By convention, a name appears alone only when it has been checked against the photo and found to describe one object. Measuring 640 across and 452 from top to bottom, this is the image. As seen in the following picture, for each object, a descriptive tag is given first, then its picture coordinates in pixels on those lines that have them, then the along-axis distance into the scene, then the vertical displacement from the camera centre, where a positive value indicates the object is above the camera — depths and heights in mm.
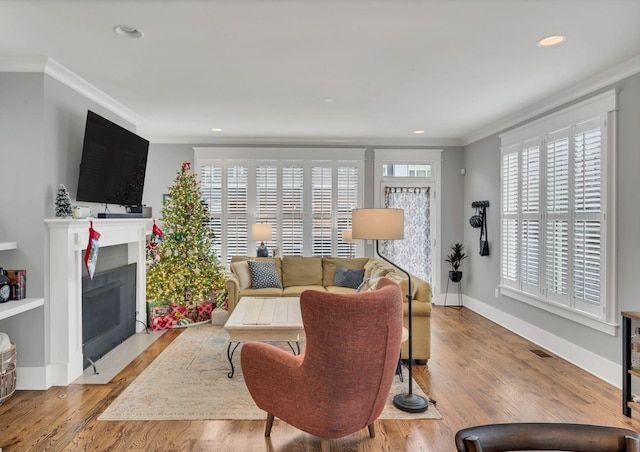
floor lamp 2932 -27
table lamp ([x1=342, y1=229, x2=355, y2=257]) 6250 -205
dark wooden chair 1009 -562
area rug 2855 -1391
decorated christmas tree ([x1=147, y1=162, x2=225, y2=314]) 5363 -419
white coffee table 3238 -842
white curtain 6750 -76
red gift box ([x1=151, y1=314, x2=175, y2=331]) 5094 -1295
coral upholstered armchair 2047 -787
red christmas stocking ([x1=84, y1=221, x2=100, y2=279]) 3525 -262
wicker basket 3004 -1184
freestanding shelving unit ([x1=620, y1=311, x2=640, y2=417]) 2879 -1056
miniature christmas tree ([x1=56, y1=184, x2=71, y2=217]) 3463 +181
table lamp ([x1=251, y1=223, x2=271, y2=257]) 5953 -153
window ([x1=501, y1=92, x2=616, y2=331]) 3568 +155
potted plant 6418 -575
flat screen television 3674 +619
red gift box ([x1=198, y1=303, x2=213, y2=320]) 5449 -1222
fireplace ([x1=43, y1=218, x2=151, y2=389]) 3338 -745
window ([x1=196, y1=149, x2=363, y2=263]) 6508 +387
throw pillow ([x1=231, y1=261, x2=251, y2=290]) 5305 -687
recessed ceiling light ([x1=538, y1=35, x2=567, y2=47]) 2809 +1357
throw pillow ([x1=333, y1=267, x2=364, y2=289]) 5516 -764
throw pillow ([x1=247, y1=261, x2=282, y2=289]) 5356 -719
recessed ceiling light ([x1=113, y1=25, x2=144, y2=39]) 2652 +1338
